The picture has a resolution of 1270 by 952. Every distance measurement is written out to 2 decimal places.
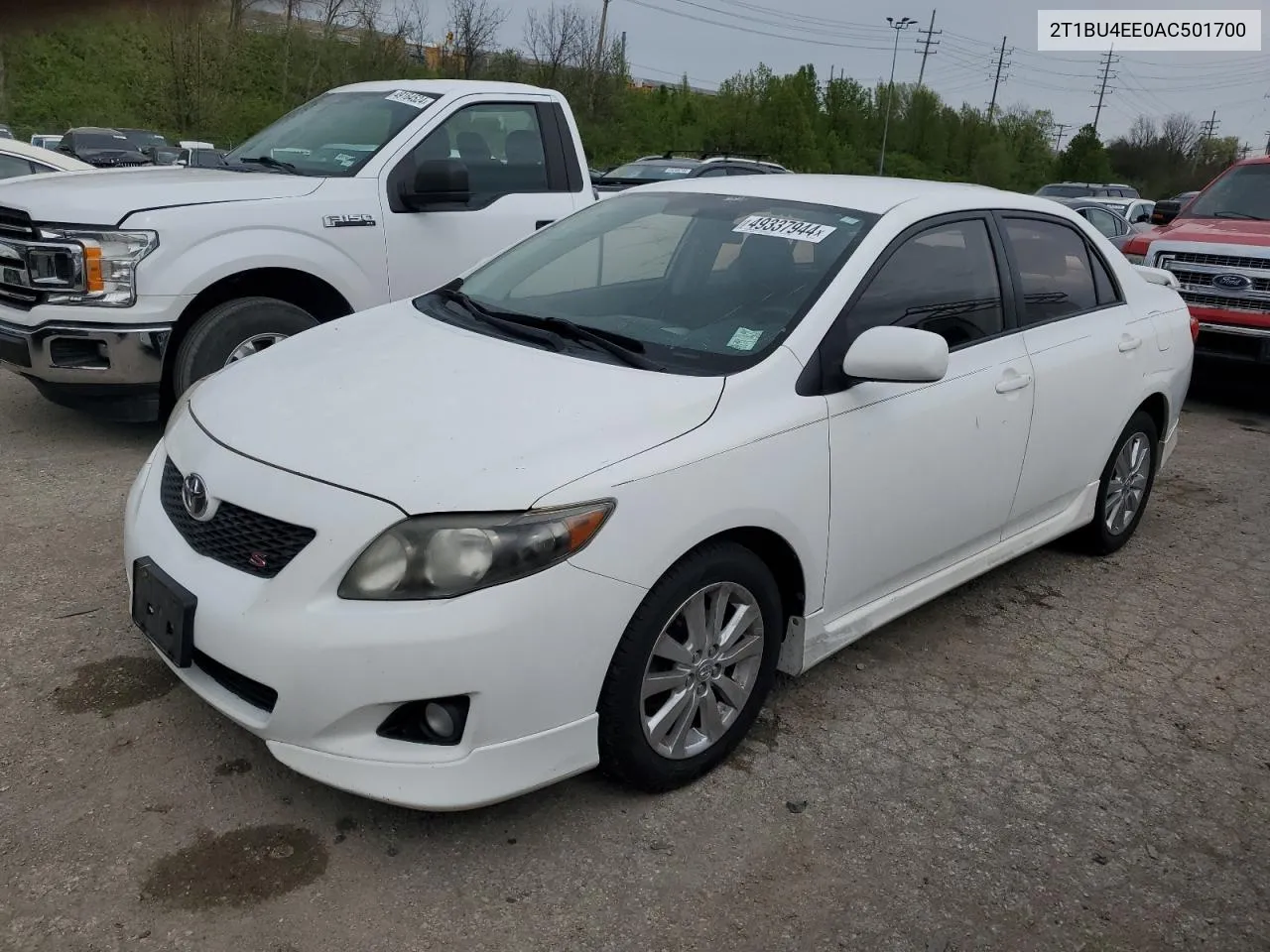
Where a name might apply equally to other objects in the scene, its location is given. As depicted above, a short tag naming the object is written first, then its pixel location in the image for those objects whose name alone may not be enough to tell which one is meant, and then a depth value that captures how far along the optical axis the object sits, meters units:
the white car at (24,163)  9.38
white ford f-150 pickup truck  5.12
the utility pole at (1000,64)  83.69
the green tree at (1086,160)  56.41
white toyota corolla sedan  2.48
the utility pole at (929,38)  73.31
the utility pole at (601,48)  41.62
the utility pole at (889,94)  56.79
